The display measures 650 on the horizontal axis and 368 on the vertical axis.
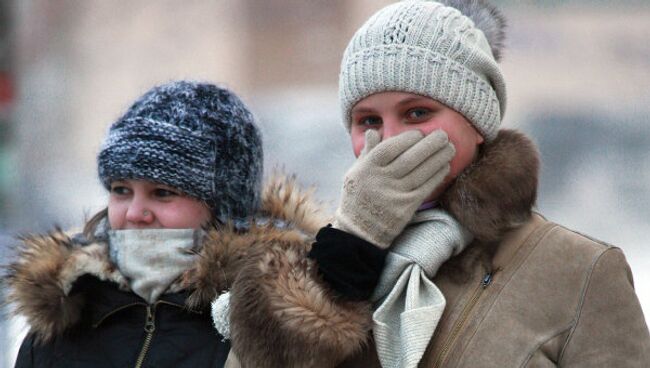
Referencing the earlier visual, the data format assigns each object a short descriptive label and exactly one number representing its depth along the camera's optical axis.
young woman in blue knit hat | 9.05
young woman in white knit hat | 8.85
